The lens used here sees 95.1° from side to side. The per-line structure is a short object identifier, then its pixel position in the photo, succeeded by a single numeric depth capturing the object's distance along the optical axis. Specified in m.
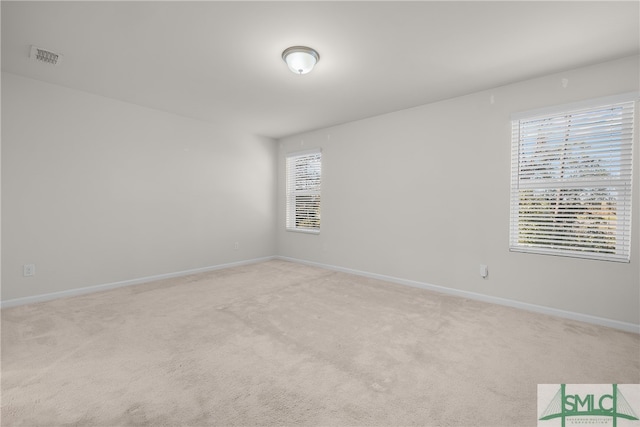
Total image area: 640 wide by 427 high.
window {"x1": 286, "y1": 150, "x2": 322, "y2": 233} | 5.51
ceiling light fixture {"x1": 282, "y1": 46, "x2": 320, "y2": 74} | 2.61
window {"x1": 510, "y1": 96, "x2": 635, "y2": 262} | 2.77
